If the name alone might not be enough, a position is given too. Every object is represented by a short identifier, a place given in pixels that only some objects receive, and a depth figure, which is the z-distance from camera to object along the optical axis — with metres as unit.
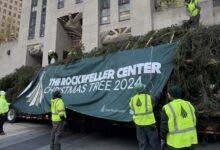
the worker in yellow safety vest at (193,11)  9.58
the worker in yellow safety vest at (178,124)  4.91
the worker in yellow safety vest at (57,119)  8.16
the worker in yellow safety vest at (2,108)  12.00
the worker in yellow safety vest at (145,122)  6.96
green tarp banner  8.12
